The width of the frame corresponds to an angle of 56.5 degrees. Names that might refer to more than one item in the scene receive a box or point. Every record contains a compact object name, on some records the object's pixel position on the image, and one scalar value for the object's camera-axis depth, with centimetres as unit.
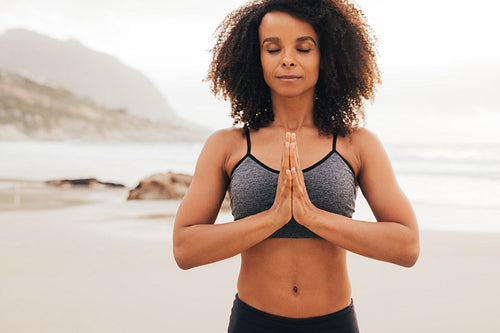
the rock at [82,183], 1295
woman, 176
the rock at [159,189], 1034
